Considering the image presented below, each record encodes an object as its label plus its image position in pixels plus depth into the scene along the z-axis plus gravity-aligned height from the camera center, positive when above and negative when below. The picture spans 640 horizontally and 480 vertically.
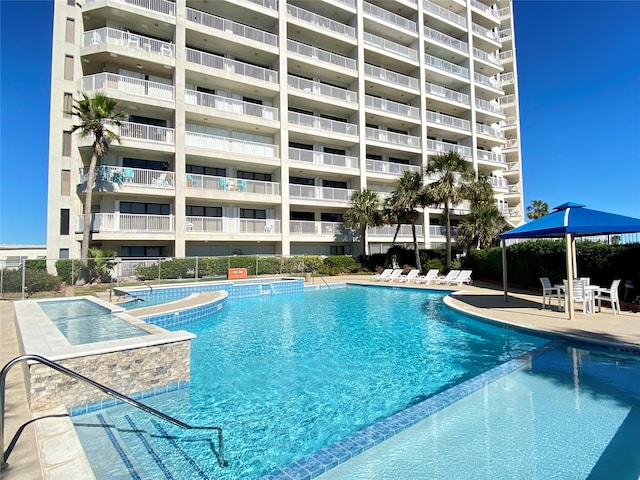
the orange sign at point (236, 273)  19.94 -1.08
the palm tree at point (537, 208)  49.47 +6.38
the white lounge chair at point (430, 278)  19.02 -1.45
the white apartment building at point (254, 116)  19.73 +10.02
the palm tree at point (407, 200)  23.78 +3.77
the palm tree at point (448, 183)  22.27 +4.68
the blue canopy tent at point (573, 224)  8.69 +0.70
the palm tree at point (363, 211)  25.20 +3.18
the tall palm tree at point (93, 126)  17.30 +6.75
